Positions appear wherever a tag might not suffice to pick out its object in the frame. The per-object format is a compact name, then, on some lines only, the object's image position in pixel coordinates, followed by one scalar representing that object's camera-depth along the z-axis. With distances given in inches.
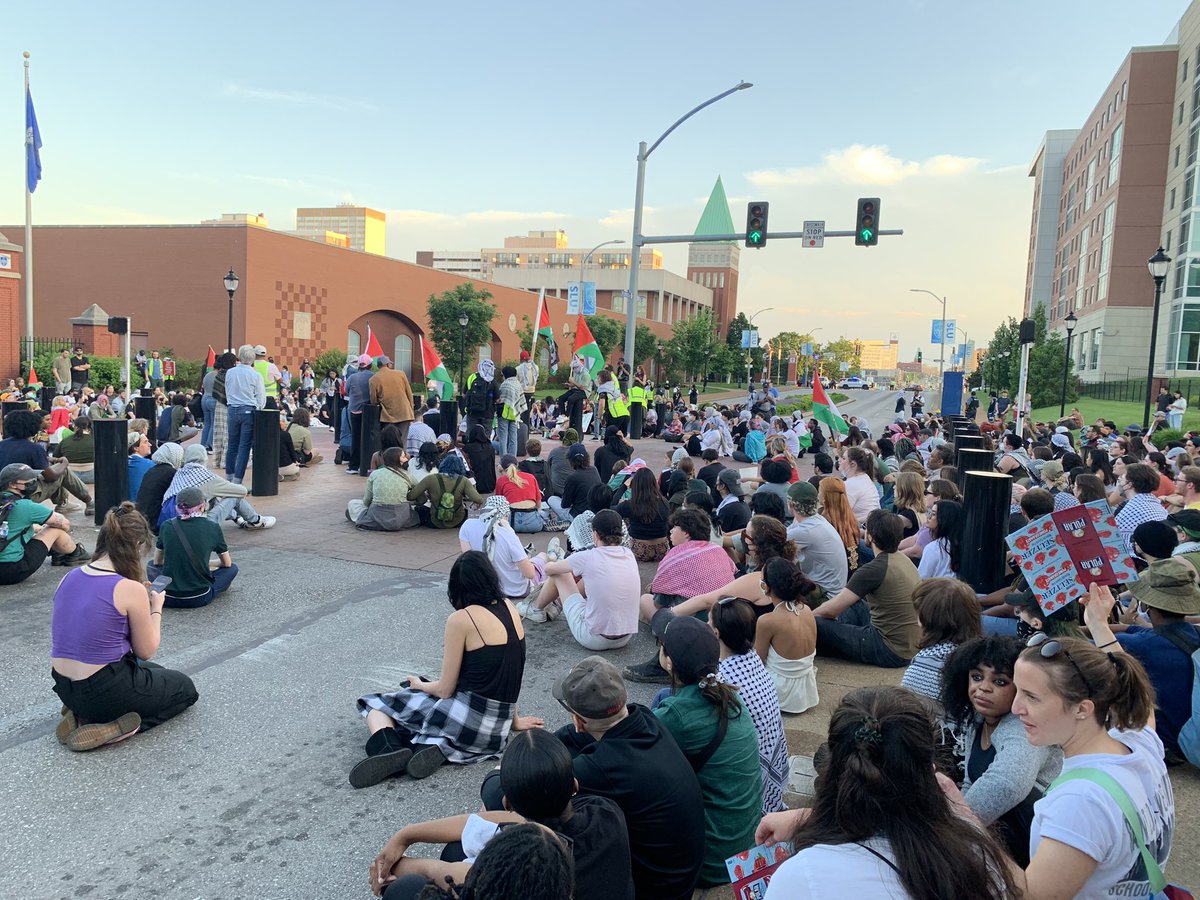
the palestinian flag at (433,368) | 723.4
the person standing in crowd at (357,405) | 589.3
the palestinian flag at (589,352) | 826.4
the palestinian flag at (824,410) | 581.3
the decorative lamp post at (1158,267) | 804.6
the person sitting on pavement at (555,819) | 104.0
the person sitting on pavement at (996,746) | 128.3
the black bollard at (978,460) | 304.3
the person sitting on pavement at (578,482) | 405.7
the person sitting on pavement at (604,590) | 258.4
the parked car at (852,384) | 4832.7
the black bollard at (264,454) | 487.8
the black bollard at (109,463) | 383.6
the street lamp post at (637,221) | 863.1
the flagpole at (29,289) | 1166.3
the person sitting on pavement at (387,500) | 417.7
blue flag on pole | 1167.0
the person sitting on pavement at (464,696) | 182.9
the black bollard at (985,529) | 259.9
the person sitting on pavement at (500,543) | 284.4
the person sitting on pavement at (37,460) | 365.7
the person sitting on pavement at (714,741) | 136.7
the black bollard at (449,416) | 696.4
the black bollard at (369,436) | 584.7
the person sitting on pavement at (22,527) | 293.3
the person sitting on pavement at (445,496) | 427.2
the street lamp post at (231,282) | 1081.4
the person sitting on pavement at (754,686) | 157.4
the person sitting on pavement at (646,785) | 122.0
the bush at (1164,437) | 783.0
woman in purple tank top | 184.4
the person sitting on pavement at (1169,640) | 177.0
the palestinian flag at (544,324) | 917.8
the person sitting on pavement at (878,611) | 240.4
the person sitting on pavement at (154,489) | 351.3
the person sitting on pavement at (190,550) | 275.0
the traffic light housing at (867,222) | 824.9
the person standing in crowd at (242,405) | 495.8
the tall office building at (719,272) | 4778.5
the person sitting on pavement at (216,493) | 331.3
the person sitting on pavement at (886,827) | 78.4
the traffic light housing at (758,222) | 852.5
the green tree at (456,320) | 1951.3
